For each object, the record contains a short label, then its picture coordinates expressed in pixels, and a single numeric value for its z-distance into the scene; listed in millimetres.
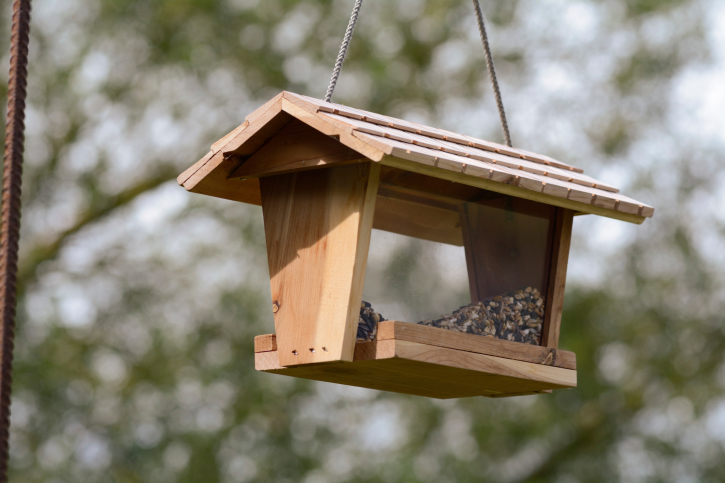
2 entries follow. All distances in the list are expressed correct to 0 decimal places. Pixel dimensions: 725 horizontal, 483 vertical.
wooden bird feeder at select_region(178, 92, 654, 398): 4066
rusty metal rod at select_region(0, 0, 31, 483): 2936
